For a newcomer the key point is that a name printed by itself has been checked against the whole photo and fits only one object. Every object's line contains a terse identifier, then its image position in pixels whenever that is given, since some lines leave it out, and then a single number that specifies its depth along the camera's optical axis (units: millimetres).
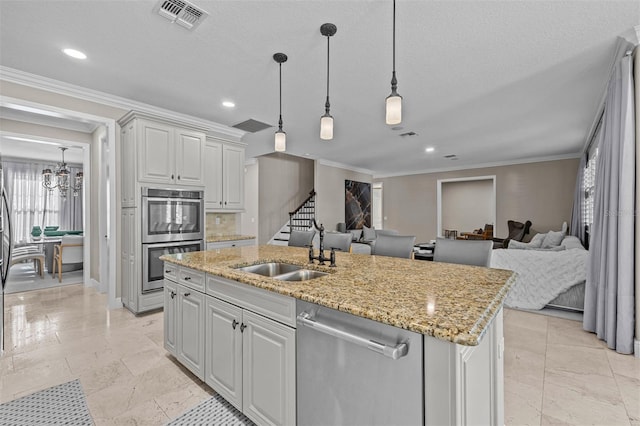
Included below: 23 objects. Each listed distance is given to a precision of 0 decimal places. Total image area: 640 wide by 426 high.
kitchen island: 960
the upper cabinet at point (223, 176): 4414
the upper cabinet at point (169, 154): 3559
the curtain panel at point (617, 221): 2520
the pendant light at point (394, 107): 1866
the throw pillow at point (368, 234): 7750
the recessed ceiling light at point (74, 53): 2602
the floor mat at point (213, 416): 1757
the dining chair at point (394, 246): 2912
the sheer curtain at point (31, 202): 7602
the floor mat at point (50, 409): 1782
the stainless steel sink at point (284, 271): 2031
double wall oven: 3549
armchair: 7043
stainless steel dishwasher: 1021
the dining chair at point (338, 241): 3166
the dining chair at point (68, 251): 5382
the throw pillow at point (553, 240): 5063
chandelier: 6559
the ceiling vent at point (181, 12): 2021
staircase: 7754
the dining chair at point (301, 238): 3475
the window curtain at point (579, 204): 5912
